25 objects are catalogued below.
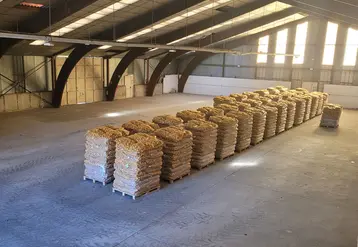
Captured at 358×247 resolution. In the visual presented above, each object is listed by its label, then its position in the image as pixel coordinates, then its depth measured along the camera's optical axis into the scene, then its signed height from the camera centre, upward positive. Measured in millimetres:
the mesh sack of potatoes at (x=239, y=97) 17391 -1389
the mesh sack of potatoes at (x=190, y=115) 11992 -1713
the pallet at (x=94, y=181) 8544 -3073
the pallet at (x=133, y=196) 7776 -3077
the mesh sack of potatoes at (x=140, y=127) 9570 -1792
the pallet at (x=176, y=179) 8820 -3038
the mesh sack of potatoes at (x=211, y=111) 12945 -1647
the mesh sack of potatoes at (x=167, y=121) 10832 -1765
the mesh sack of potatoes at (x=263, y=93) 19934 -1266
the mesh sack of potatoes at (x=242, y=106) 14324 -1512
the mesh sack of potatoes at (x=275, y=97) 17766 -1356
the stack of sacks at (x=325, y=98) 21503 -1531
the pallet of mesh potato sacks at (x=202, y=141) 9805 -2174
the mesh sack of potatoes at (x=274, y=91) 20781 -1172
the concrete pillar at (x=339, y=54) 23912 +1600
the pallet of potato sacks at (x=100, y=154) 8398 -2302
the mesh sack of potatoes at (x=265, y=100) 16116 -1419
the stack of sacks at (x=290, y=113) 15938 -1945
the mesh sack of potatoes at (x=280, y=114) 15055 -1893
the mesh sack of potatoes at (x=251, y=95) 18342 -1324
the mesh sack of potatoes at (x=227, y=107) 13917 -1578
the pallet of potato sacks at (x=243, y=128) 11898 -2089
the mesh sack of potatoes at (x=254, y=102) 15247 -1440
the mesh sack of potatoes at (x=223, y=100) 16306 -1476
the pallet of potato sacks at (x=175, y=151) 8703 -2249
